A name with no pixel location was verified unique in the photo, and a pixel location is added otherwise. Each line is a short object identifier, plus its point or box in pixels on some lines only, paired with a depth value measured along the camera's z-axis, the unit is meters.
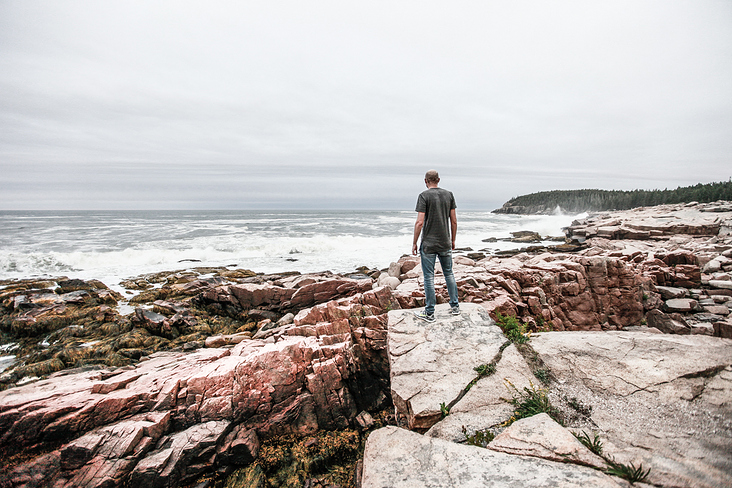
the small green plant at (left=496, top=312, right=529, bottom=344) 4.55
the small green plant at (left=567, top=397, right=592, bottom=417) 3.17
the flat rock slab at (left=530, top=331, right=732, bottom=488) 2.32
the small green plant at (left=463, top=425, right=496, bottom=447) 2.95
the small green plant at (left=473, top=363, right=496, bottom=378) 3.91
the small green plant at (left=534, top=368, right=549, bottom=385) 3.76
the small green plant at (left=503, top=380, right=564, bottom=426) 3.21
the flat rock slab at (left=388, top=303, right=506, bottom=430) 3.59
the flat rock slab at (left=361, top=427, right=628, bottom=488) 2.28
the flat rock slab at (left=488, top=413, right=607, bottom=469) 2.48
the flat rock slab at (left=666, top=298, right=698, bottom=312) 9.37
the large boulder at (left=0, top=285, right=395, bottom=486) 3.76
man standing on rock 5.07
